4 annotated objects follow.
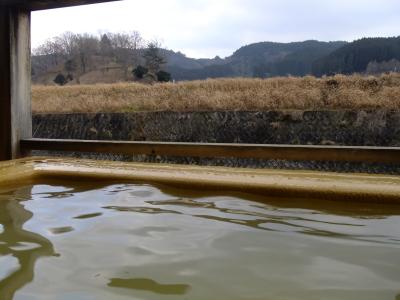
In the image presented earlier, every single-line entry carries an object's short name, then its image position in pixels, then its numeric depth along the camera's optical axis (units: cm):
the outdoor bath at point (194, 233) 96
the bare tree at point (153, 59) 3478
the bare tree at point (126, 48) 4531
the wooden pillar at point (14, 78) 245
